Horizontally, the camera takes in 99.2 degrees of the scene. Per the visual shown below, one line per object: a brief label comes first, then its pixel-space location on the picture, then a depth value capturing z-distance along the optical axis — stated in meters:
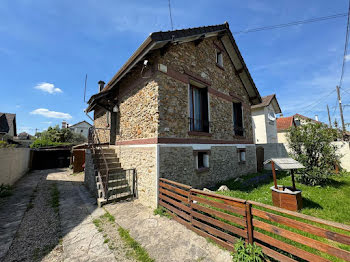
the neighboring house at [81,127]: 39.03
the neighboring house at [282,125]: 19.88
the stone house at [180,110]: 5.45
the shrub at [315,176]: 6.89
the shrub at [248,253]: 2.50
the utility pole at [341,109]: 13.82
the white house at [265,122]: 16.18
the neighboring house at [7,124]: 18.80
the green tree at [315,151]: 6.98
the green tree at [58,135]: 25.43
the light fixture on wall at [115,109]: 8.12
